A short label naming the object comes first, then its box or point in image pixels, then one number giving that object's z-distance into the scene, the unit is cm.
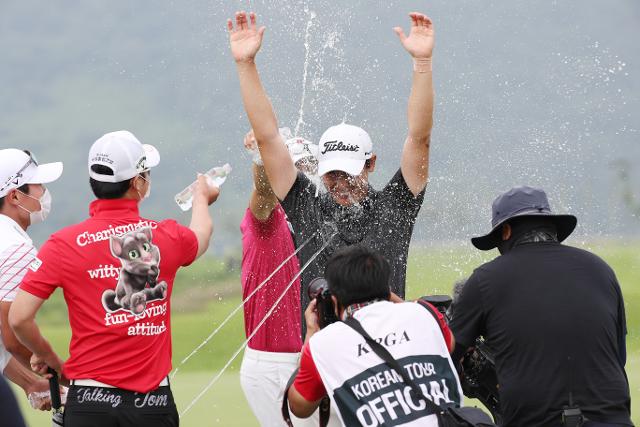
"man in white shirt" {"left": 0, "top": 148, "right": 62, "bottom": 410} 896
